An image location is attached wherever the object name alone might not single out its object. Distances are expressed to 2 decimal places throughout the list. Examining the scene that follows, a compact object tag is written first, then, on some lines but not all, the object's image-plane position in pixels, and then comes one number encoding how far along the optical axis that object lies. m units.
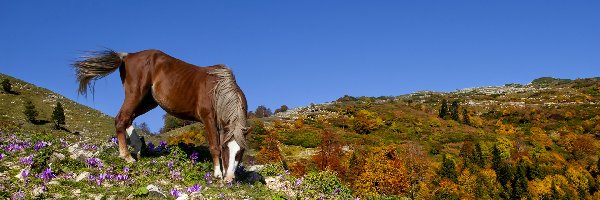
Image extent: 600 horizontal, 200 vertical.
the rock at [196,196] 8.93
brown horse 9.88
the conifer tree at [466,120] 99.32
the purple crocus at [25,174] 8.69
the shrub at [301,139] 66.29
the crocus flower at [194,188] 9.10
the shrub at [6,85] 58.12
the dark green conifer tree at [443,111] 105.34
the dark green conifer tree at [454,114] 101.88
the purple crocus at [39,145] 10.56
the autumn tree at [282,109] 156.36
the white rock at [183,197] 8.61
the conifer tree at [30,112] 48.62
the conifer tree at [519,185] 53.00
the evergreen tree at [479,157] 62.59
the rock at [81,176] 9.19
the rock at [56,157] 9.79
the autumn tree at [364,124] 82.62
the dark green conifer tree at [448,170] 54.03
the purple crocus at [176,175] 10.09
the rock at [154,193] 8.55
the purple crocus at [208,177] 9.88
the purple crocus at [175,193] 8.86
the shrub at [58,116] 48.51
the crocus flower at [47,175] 8.88
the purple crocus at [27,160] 9.47
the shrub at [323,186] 10.83
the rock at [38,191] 8.27
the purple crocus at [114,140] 11.88
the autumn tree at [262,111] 153.38
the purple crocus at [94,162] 10.00
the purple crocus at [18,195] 7.93
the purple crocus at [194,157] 11.13
